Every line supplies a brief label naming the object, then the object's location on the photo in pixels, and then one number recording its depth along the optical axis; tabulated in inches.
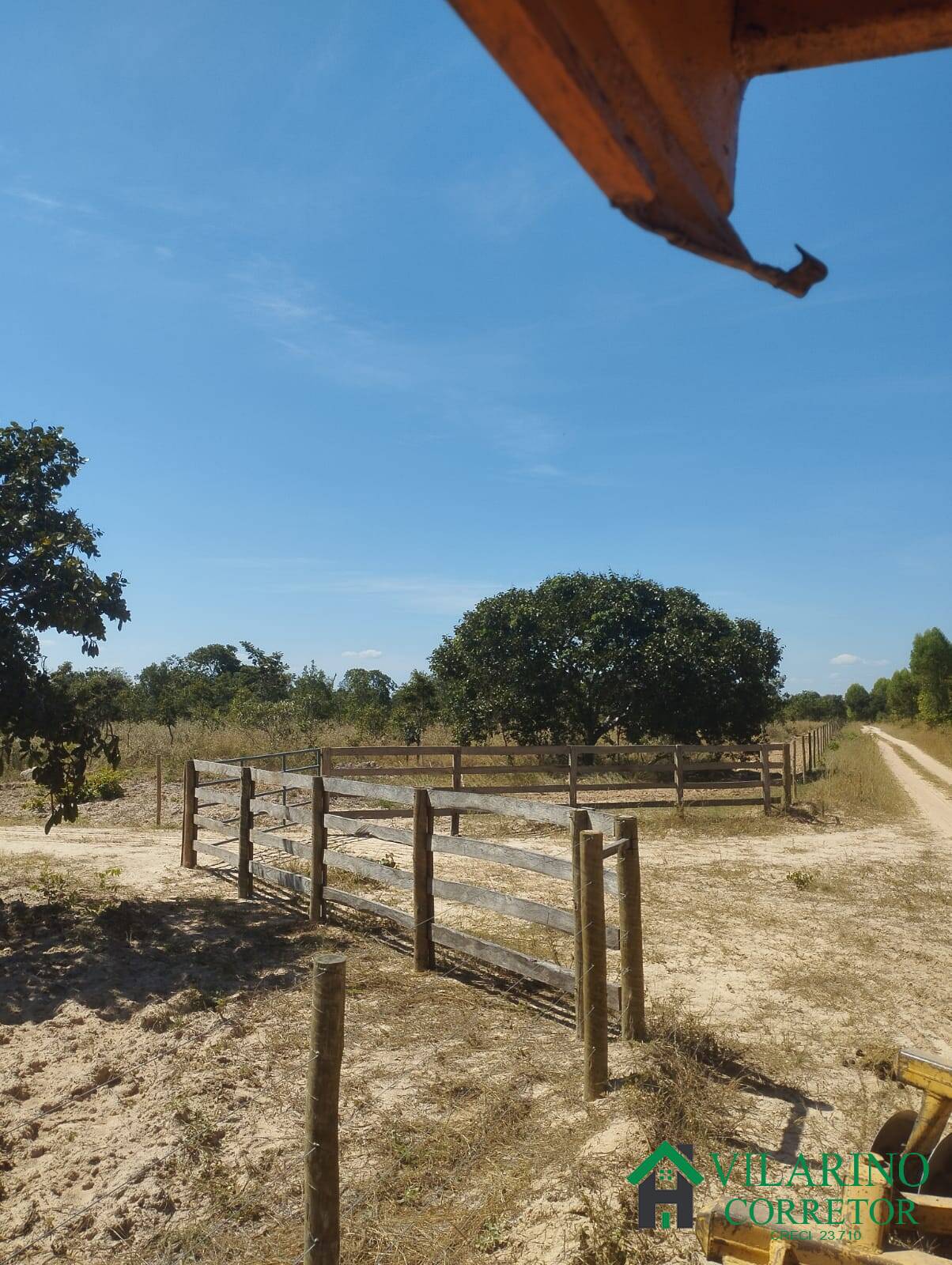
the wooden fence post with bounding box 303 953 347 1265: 111.2
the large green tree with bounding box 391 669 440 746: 1080.2
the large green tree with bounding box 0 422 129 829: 291.3
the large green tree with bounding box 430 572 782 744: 764.0
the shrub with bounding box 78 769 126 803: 679.7
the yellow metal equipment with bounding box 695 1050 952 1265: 108.0
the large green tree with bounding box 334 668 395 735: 1011.9
